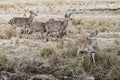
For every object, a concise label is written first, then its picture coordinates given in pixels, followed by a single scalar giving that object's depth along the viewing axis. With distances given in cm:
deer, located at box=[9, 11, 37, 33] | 1730
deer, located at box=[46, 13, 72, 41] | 1569
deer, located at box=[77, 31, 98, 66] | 1127
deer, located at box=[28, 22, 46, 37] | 1572
